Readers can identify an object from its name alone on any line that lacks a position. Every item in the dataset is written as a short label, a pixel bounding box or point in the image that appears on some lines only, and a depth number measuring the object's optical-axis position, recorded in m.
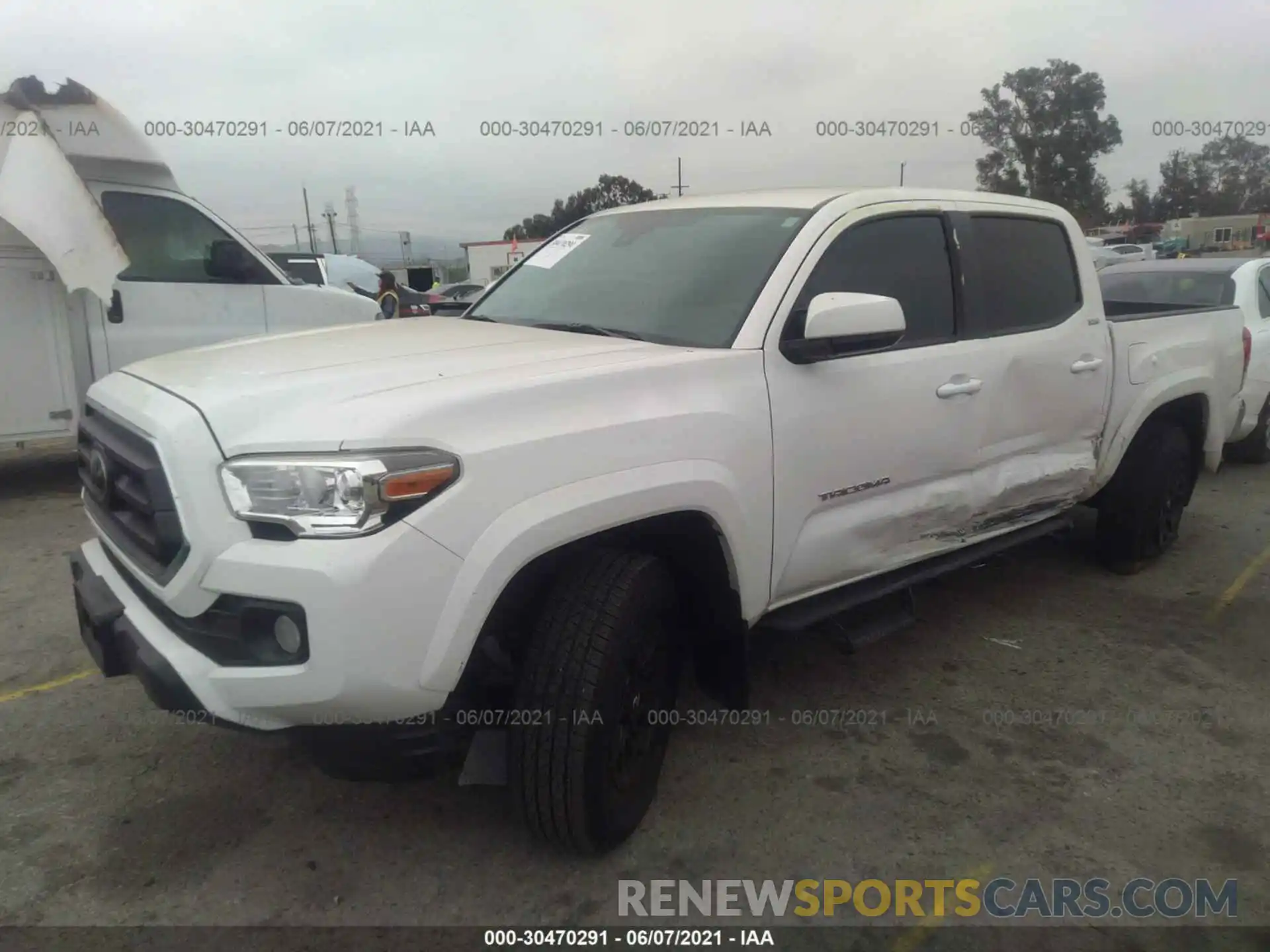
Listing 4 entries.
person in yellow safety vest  11.44
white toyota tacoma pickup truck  2.07
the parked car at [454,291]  22.39
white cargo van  5.95
